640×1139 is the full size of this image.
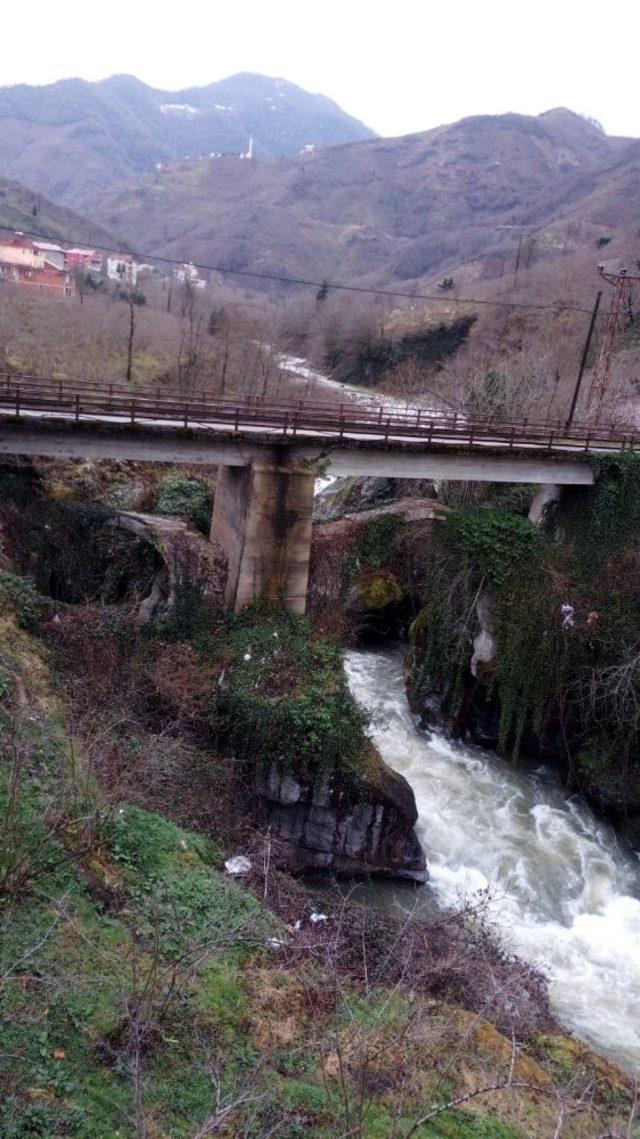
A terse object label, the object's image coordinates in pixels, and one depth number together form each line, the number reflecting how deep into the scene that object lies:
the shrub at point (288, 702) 16.55
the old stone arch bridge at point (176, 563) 21.42
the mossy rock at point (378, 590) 25.69
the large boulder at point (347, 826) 16.23
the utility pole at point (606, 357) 28.55
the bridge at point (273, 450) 19.28
